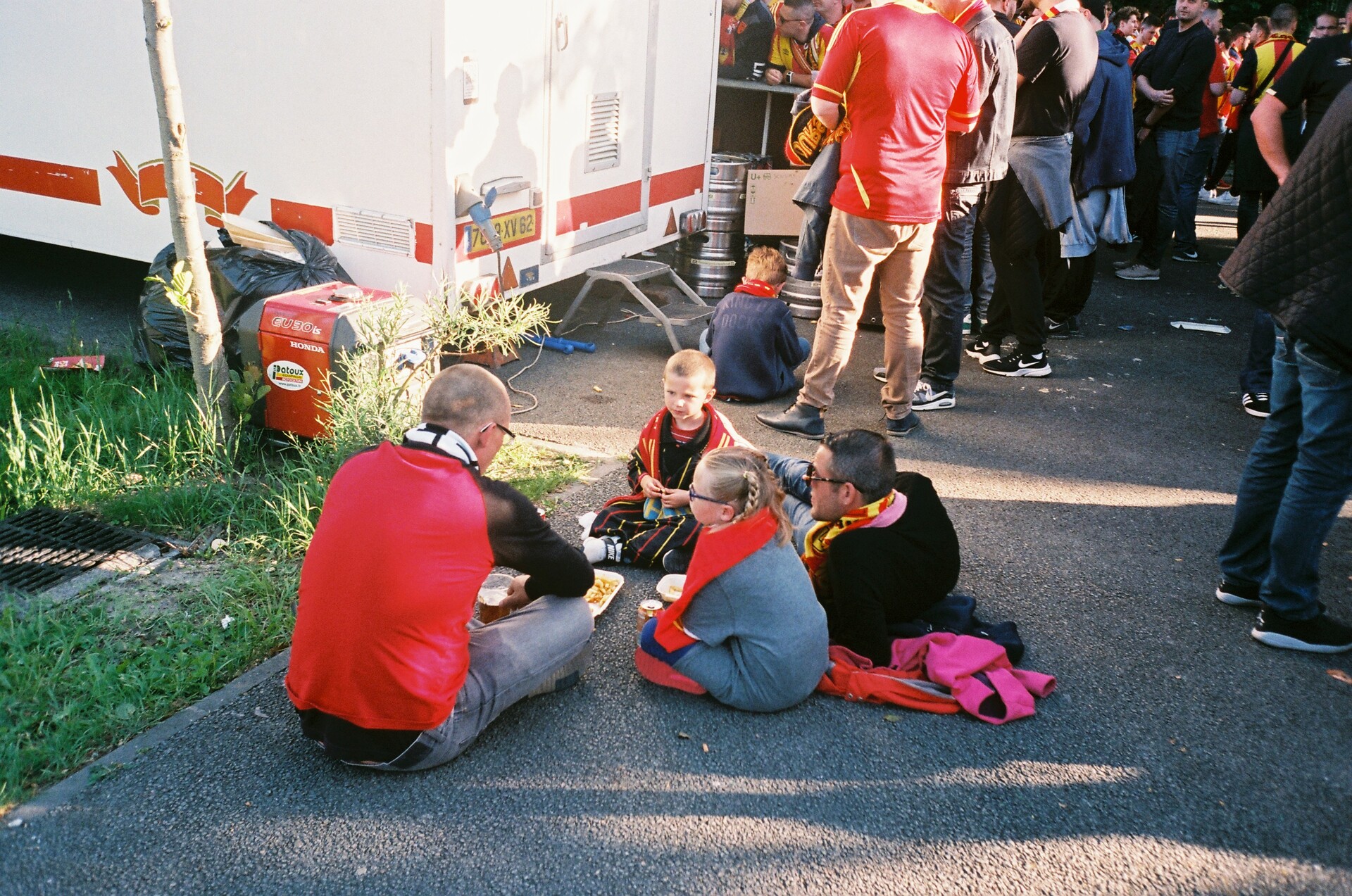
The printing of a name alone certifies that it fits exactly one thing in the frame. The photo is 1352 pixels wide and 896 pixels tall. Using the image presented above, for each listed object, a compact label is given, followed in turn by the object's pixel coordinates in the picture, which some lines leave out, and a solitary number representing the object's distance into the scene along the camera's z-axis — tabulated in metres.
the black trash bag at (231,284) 4.94
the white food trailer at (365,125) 4.98
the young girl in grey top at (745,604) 2.97
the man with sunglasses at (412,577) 2.50
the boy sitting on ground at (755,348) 5.62
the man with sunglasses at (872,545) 3.21
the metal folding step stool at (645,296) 6.30
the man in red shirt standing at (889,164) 4.55
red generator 4.36
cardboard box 7.66
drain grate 3.48
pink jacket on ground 3.09
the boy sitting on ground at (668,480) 3.80
